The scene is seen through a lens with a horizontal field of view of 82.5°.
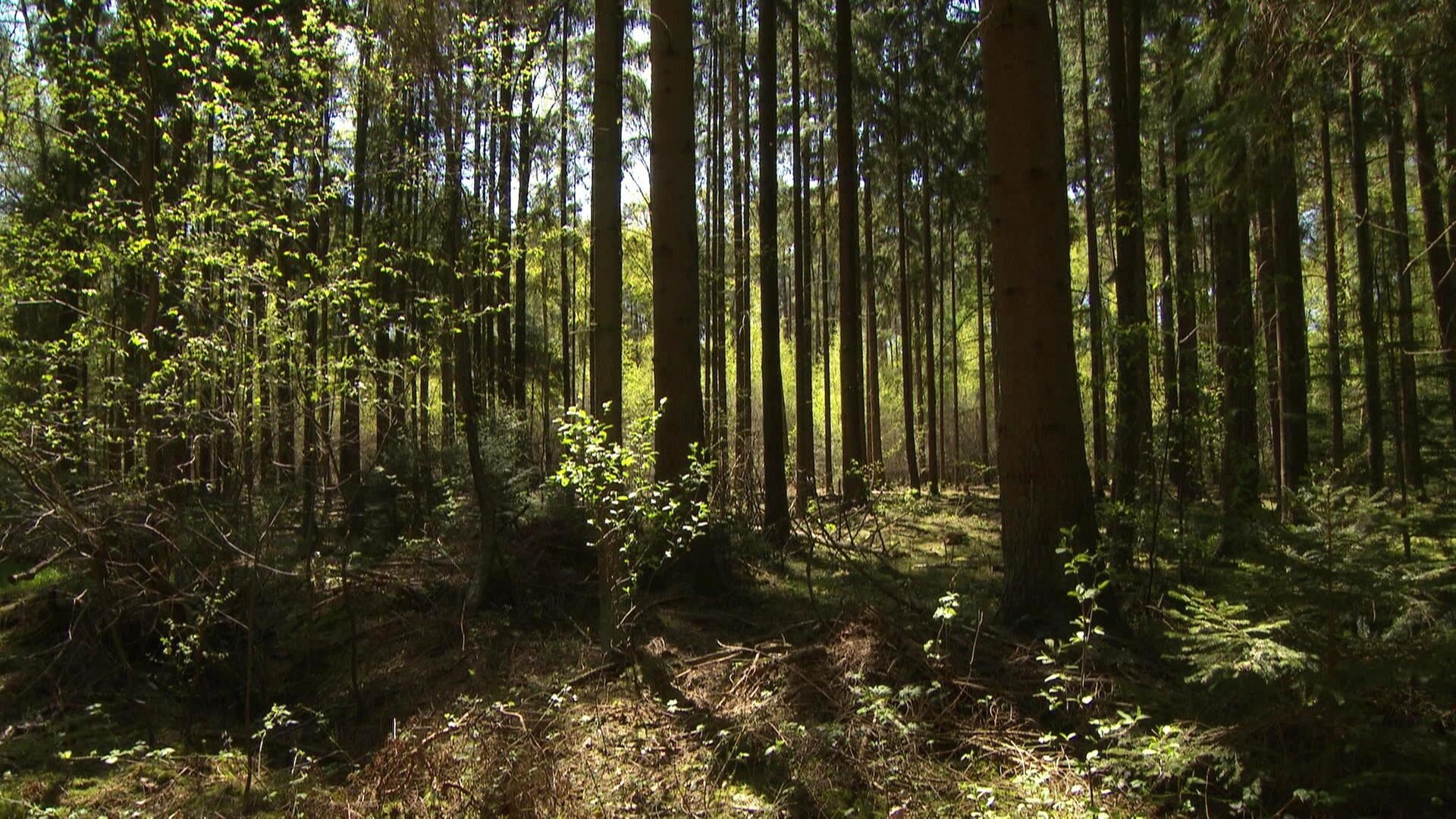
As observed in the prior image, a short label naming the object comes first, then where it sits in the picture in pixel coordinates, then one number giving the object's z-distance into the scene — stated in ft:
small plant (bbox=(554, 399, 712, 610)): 16.65
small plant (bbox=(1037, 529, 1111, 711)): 12.32
